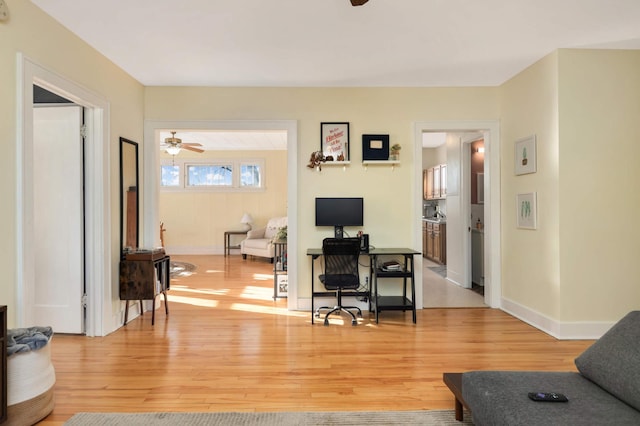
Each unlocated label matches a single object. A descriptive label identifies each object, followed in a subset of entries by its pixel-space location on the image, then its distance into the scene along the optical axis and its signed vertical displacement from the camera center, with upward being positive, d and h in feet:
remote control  5.54 -2.69
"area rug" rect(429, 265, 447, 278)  23.17 -3.70
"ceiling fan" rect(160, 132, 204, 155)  21.33 +3.94
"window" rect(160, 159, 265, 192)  32.01 +3.20
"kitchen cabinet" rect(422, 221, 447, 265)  26.36 -2.12
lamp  30.94 -0.56
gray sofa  5.14 -2.72
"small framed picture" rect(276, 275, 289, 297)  17.17 -3.32
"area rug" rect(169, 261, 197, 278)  22.82 -3.53
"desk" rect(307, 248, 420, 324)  13.67 -2.80
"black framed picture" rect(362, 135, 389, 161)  15.20 +2.58
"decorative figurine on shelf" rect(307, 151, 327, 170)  15.03 +2.09
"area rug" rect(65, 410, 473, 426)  7.17 -3.91
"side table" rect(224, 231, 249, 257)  30.78 -2.34
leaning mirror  13.60 +0.66
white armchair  27.09 -1.98
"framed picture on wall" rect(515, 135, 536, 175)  13.08 +1.99
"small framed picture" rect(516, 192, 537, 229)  13.08 +0.06
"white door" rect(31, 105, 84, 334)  11.98 -0.13
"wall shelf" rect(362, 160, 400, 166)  15.01 +1.96
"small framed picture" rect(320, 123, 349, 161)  15.28 +2.92
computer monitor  15.01 +0.06
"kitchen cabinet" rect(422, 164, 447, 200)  27.32 +2.26
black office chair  13.21 -1.93
